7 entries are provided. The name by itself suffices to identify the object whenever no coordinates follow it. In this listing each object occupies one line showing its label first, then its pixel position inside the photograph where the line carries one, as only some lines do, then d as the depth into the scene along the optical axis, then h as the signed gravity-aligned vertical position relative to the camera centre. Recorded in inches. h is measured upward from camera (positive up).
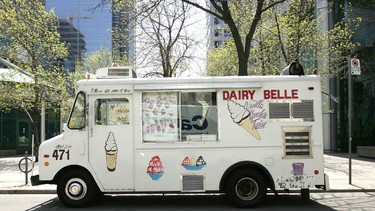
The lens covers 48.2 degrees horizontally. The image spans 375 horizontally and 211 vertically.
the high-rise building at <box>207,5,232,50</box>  999.8 +225.7
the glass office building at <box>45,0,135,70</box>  876.5 +357.2
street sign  484.4 +61.2
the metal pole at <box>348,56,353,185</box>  474.7 -61.4
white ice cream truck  345.4 -14.8
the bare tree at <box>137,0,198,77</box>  924.6 +184.9
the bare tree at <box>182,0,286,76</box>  560.7 +120.5
